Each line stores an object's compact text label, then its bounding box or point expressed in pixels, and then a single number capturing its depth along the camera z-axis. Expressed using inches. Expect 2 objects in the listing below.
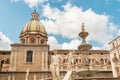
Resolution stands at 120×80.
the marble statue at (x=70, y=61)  900.0
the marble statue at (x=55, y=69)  738.8
